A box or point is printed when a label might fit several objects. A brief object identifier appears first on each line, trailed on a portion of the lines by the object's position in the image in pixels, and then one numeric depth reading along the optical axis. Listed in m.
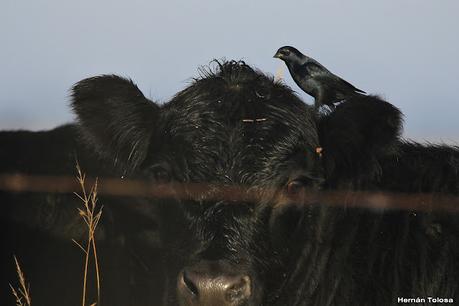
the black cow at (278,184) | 11.83
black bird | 18.56
